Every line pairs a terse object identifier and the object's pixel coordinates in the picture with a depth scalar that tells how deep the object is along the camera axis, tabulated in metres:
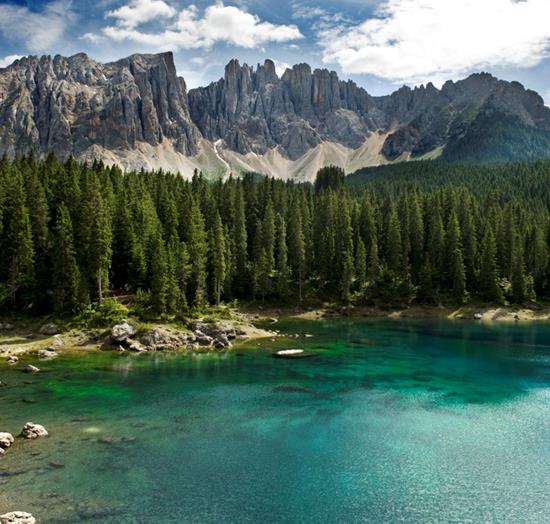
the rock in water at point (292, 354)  64.88
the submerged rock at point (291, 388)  49.78
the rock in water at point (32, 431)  34.81
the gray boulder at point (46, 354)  59.67
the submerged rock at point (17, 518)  23.10
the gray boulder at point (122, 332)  67.12
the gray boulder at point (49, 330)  68.69
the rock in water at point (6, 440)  32.81
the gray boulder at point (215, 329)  74.44
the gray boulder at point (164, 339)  68.38
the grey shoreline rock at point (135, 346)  66.50
